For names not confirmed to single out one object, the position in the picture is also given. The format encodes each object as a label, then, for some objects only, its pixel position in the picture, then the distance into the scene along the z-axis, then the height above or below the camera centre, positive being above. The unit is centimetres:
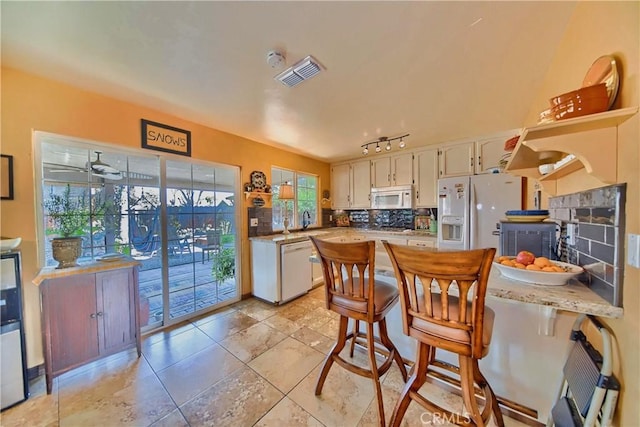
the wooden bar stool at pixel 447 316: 90 -51
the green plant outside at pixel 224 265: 302 -76
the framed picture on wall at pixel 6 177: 160 +26
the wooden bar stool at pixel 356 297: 123 -55
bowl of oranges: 104 -32
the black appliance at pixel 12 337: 144 -83
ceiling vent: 157 +103
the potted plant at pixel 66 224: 176 -11
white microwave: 378 +19
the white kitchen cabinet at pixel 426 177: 356 +51
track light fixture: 318 +102
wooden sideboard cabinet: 160 -83
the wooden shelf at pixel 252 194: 321 +23
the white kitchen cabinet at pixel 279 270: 299 -85
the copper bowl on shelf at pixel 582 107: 86 +39
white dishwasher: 303 -87
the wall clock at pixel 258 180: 330 +45
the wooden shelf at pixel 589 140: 83 +27
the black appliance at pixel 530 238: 144 -22
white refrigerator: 275 +1
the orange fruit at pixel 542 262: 112 -29
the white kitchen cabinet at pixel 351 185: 432 +48
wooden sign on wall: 229 +80
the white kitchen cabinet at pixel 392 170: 382 +68
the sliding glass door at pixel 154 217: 197 -6
